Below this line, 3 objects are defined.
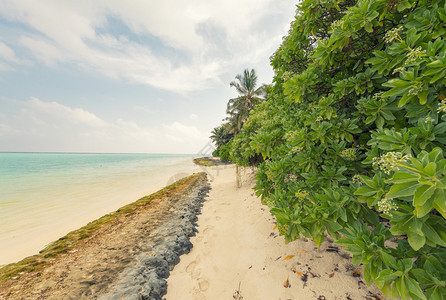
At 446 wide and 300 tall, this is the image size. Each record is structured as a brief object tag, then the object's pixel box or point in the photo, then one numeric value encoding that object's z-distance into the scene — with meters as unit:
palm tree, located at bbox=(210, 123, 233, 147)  44.47
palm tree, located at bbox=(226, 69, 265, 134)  24.23
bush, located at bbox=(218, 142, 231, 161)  31.55
